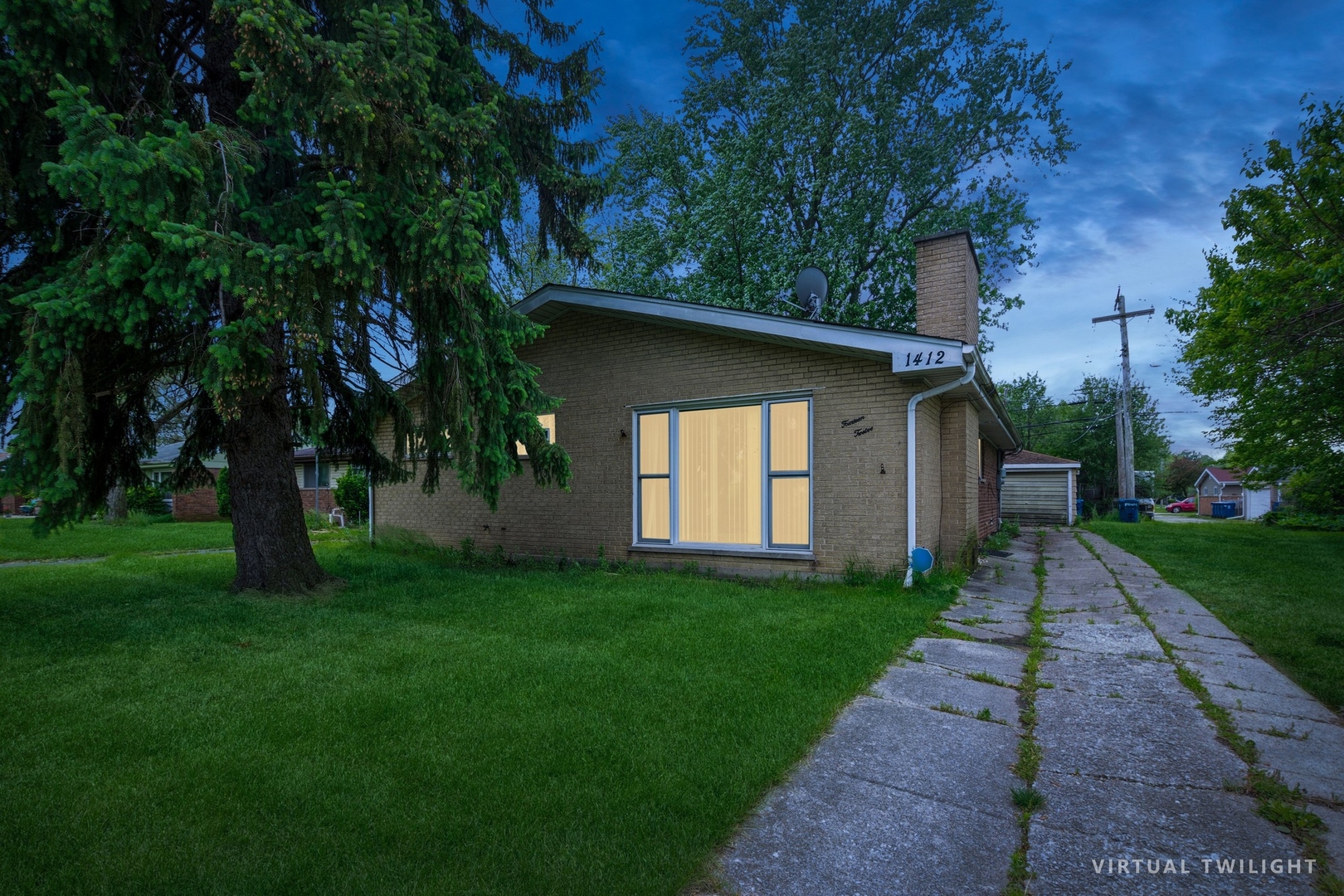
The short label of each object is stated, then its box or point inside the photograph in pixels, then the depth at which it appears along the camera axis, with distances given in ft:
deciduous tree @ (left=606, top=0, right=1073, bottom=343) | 58.13
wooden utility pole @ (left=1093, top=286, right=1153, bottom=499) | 82.02
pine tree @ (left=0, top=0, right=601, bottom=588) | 14.16
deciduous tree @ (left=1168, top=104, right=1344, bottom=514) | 32.30
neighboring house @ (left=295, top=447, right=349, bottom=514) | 77.66
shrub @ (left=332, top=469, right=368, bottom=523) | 62.69
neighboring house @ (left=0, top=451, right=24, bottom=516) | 100.67
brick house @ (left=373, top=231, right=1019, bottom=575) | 23.09
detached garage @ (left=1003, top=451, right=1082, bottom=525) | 74.79
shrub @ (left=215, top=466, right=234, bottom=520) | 66.25
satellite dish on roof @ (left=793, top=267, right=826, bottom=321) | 31.53
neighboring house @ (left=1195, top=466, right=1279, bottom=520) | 117.63
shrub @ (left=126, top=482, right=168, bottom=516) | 70.95
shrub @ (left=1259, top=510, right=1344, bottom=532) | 60.85
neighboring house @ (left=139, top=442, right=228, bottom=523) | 72.49
